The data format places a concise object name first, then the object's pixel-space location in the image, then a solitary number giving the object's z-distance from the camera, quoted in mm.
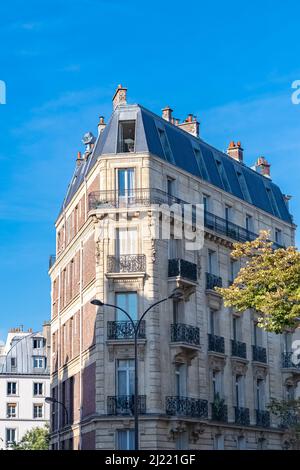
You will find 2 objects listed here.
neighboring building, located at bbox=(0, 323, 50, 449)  74875
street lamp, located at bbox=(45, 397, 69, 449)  40362
